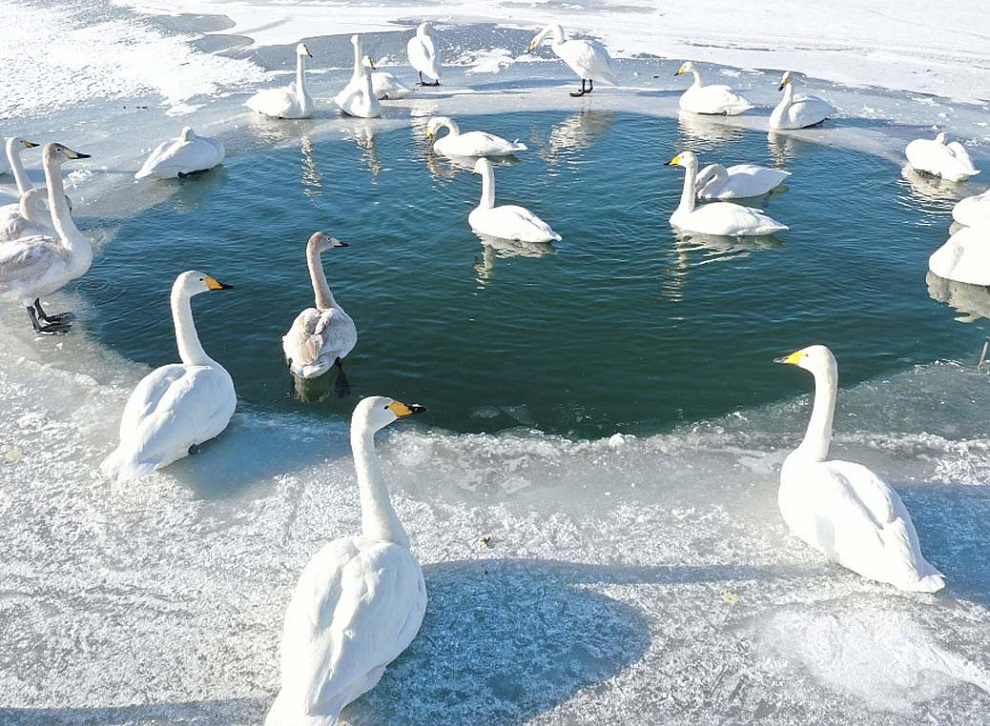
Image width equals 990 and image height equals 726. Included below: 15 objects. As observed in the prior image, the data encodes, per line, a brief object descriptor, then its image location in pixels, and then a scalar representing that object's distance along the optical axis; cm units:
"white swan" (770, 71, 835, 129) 1482
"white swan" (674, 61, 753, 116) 1576
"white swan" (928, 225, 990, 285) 941
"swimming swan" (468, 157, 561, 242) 1034
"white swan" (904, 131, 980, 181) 1238
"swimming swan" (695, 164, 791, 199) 1177
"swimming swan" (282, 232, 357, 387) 761
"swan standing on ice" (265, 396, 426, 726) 411
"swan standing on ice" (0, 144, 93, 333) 838
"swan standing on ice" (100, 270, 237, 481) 610
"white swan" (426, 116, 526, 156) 1366
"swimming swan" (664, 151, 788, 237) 1052
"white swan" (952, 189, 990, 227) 1052
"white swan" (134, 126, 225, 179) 1288
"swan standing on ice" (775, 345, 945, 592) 495
